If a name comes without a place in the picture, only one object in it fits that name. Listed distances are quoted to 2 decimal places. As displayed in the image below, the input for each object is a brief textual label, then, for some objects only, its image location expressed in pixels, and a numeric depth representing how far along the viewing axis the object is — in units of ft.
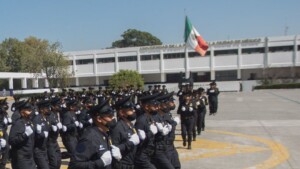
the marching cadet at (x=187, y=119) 38.60
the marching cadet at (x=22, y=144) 21.94
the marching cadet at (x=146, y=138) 21.15
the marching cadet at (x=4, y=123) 31.17
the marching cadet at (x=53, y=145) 27.17
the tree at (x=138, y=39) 364.58
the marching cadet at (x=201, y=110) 46.98
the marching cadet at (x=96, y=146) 14.23
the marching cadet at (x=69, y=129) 31.73
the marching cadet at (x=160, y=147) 22.13
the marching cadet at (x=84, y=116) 33.26
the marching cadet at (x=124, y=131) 18.28
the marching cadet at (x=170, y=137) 23.85
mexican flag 111.04
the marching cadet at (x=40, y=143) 23.85
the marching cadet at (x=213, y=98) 64.64
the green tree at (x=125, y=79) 170.40
